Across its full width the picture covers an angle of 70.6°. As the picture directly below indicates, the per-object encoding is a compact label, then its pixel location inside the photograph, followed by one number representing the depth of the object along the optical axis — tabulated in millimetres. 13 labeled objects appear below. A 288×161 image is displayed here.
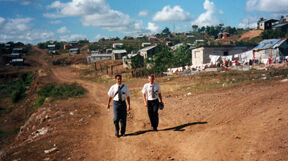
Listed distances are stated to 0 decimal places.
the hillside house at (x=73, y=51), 74875
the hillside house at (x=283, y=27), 58438
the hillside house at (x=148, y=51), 46581
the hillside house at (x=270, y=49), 25172
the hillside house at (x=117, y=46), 76394
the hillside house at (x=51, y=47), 82669
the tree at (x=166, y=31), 124625
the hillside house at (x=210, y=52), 29094
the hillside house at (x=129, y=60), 39688
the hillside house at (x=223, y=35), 76500
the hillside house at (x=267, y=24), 65312
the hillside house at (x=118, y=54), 56875
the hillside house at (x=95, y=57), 58406
